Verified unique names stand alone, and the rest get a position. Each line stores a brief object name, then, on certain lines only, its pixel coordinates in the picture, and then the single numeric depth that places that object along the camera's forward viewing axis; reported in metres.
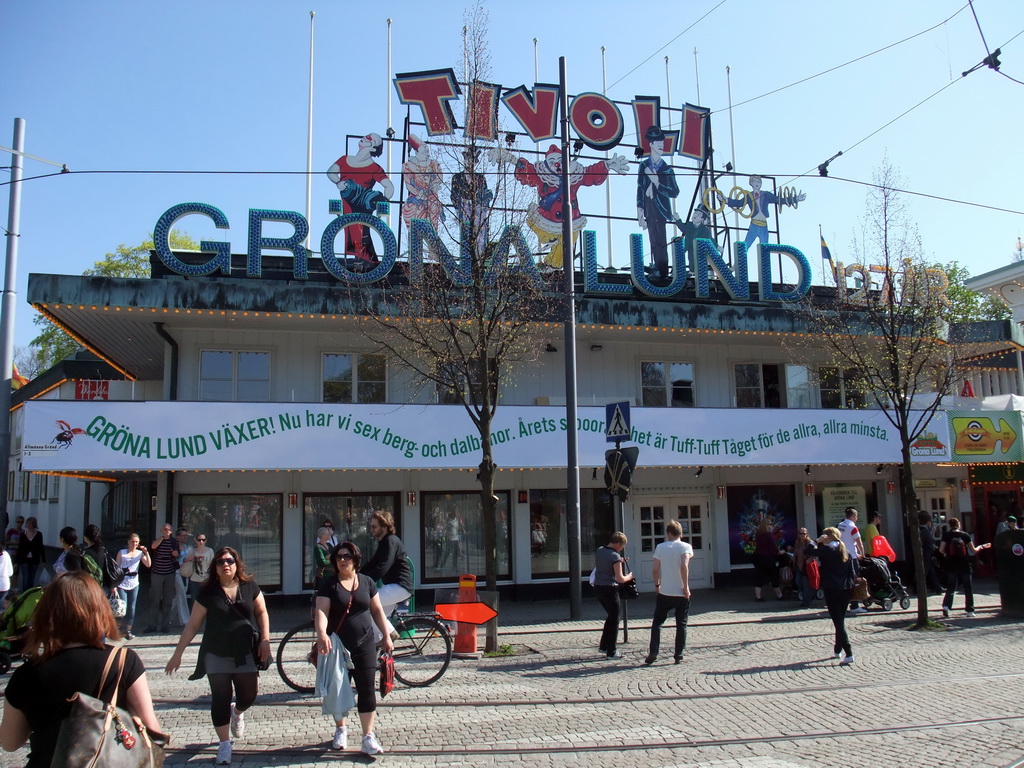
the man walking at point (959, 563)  14.26
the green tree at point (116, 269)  38.34
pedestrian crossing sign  12.53
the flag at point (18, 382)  28.49
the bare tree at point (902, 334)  13.84
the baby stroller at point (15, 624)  9.71
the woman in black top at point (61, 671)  3.51
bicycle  8.99
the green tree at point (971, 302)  34.62
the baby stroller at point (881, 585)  14.96
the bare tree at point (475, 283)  12.01
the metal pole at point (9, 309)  15.09
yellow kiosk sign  19.22
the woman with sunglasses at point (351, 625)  6.39
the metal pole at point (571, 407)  13.23
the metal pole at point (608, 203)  22.59
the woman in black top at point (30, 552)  16.28
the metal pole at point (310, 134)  21.44
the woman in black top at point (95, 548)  12.41
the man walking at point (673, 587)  10.38
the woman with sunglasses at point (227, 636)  6.18
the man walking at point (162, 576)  13.66
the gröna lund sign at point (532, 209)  12.70
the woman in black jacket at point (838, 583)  10.24
